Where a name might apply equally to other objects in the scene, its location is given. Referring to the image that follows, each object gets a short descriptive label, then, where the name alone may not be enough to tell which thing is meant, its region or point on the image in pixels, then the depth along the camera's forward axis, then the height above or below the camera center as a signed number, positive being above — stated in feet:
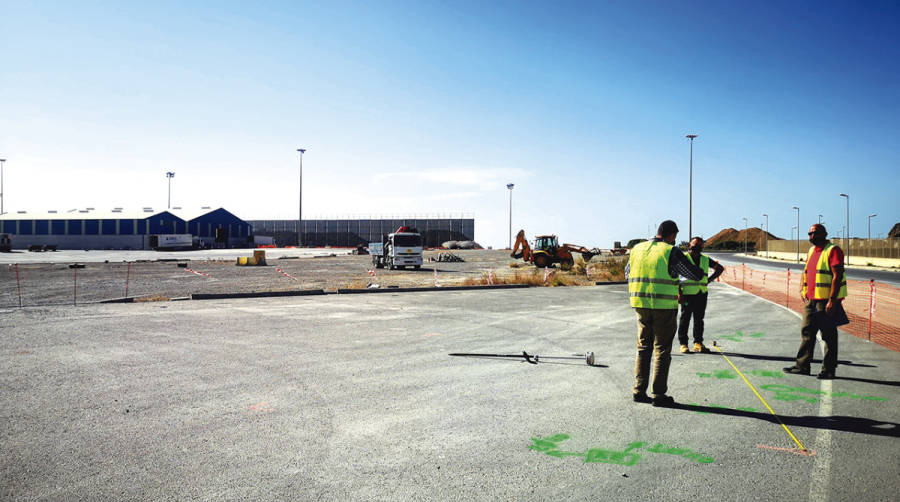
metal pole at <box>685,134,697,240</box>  171.53 +15.40
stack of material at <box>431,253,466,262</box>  156.87 -3.17
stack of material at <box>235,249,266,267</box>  133.39 -4.09
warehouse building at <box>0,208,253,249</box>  266.57 +6.59
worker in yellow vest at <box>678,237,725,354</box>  31.68 -2.77
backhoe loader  115.96 -1.04
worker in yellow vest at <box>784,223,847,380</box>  24.61 -2.10
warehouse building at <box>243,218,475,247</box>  332.19 +9.26
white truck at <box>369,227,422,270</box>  116.16 -0.68
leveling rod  26.81 -5.59
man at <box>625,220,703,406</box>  20.13 -1.84
